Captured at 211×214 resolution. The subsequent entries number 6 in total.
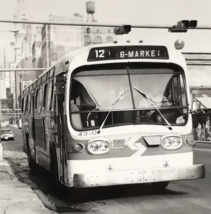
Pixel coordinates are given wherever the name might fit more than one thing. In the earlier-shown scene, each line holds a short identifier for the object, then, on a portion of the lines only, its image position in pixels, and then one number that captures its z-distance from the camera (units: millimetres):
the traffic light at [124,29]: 17188
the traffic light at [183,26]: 17234
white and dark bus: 9539
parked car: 54381
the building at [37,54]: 174312
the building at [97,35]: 157125
